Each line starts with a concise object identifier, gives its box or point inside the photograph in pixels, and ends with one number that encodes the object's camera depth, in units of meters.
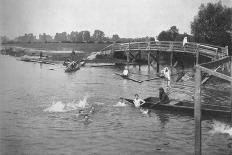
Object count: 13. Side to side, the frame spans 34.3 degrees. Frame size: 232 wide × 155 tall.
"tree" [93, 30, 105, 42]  78.81
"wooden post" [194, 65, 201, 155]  13.62
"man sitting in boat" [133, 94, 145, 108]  24.77
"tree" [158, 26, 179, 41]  58.72
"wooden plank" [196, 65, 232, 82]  12.71
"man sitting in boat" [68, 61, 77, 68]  47.28
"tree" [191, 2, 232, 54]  49.12
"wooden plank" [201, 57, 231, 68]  14.40
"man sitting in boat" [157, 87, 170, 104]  24.12
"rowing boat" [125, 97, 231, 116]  21.66
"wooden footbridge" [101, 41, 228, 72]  36.19
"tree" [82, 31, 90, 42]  100.41
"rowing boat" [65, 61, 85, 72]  46.42
